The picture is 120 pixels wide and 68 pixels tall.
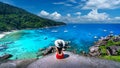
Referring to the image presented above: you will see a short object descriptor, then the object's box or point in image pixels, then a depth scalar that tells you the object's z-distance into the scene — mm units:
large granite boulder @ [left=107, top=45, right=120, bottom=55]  15613
